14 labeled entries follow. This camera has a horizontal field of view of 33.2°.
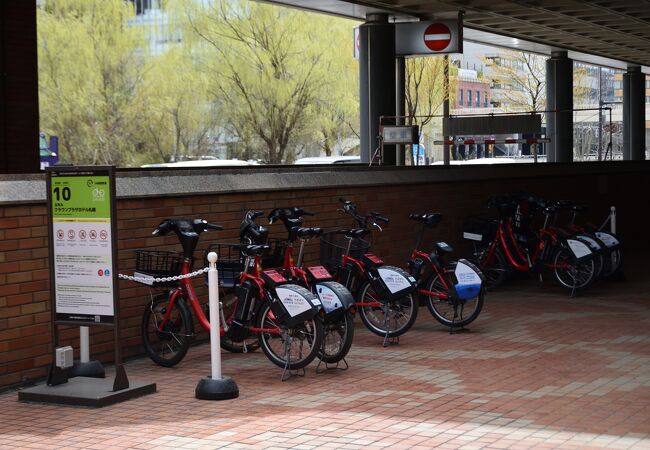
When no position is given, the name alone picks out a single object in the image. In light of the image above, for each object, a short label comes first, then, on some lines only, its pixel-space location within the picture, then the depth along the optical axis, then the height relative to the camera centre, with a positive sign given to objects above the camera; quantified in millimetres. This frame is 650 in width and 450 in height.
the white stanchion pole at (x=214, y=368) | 7797 -1143
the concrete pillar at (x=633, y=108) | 37312 +3264
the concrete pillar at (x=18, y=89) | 14883 +1705
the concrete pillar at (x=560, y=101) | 31344 +3044
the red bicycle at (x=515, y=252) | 13844 -616
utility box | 8094 -1073
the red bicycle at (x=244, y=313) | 8438 -838
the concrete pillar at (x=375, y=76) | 20391 +2478
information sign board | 7805 -231
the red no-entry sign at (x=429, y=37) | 19578 +3092
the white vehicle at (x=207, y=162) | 45875 +2093
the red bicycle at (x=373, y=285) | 10023 -726
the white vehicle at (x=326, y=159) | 45956 +2098
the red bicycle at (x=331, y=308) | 8633 -790
